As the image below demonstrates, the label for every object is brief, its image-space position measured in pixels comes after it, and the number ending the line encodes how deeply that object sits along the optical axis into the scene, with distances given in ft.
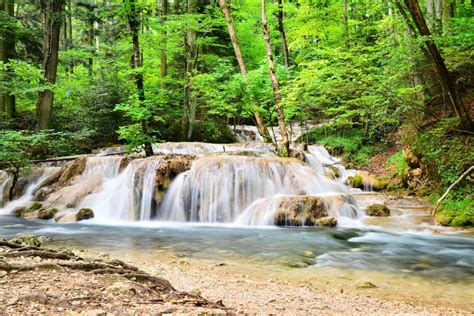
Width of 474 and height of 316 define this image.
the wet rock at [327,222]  30.73
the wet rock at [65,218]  34.71
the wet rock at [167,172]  37.71
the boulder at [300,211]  31.37
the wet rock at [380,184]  47.34
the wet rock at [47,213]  35.96
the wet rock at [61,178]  41.86
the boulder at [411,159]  44.15
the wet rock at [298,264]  19.05
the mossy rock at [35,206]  38.42
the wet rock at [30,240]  18.57
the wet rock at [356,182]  48.98
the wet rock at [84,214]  35.37
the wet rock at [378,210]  34.86
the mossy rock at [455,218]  29.84
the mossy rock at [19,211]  38.04
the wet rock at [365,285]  15.30
